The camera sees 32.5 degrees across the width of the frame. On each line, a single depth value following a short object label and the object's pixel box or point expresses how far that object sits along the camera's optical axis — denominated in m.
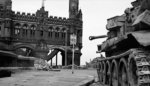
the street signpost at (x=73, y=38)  21.76
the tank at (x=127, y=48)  4.91
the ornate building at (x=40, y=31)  49.09
